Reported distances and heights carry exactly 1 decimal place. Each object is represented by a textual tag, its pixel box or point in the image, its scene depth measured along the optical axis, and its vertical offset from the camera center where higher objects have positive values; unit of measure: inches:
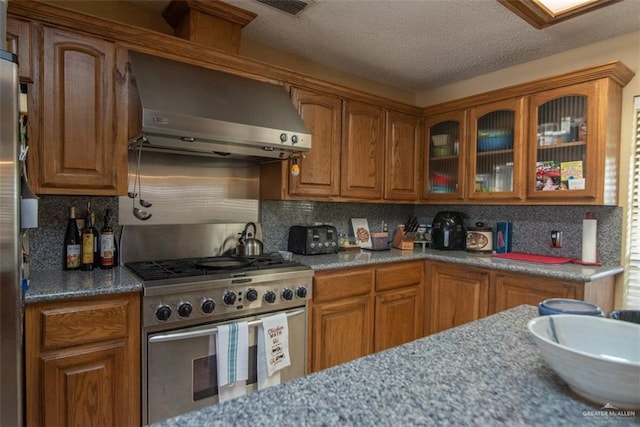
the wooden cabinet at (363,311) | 89.8 -28.4
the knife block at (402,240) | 122.5 -11.3
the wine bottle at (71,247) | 75.7 -9.4
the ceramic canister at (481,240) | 115.4 -9.9
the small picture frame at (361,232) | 125.3 -8.8
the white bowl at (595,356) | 23.6 -11.0
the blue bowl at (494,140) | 108.3 +21.1
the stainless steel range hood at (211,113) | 71.0 +19.5
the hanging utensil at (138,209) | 82.5 -1.4
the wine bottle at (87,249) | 75.9 -9.8
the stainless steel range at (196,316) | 66.5 -22.5
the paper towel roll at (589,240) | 93.7 -7.8
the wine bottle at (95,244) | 78.1 -9.1
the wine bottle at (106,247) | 78.4 -9.6
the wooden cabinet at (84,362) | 57.7 -26.8
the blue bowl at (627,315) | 36.4 -10.6
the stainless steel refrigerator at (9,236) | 40.9 -4.0
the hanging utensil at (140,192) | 81.0 +2.7
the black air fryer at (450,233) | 121.8 -8.3
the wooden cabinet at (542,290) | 83.4 -19.5
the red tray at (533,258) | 98.0 -13.7
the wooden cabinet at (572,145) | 90.0 +17.0
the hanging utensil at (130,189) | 84.0 +3.2
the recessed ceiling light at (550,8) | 76.9 +44.5
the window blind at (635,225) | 93.4 -3.6
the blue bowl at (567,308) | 38.2 -10.6
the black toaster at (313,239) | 104.1 -9.8
